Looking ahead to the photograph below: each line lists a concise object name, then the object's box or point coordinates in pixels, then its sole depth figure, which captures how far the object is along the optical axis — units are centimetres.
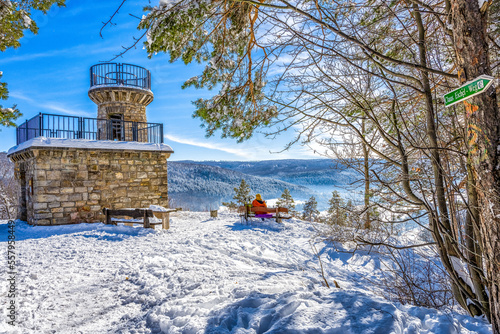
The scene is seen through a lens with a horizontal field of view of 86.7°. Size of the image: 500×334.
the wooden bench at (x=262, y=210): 1078
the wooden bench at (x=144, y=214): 880
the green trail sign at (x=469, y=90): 189
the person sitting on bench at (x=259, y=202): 1120
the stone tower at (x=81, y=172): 949
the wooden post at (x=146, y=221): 880
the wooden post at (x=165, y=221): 923
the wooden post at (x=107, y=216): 938
